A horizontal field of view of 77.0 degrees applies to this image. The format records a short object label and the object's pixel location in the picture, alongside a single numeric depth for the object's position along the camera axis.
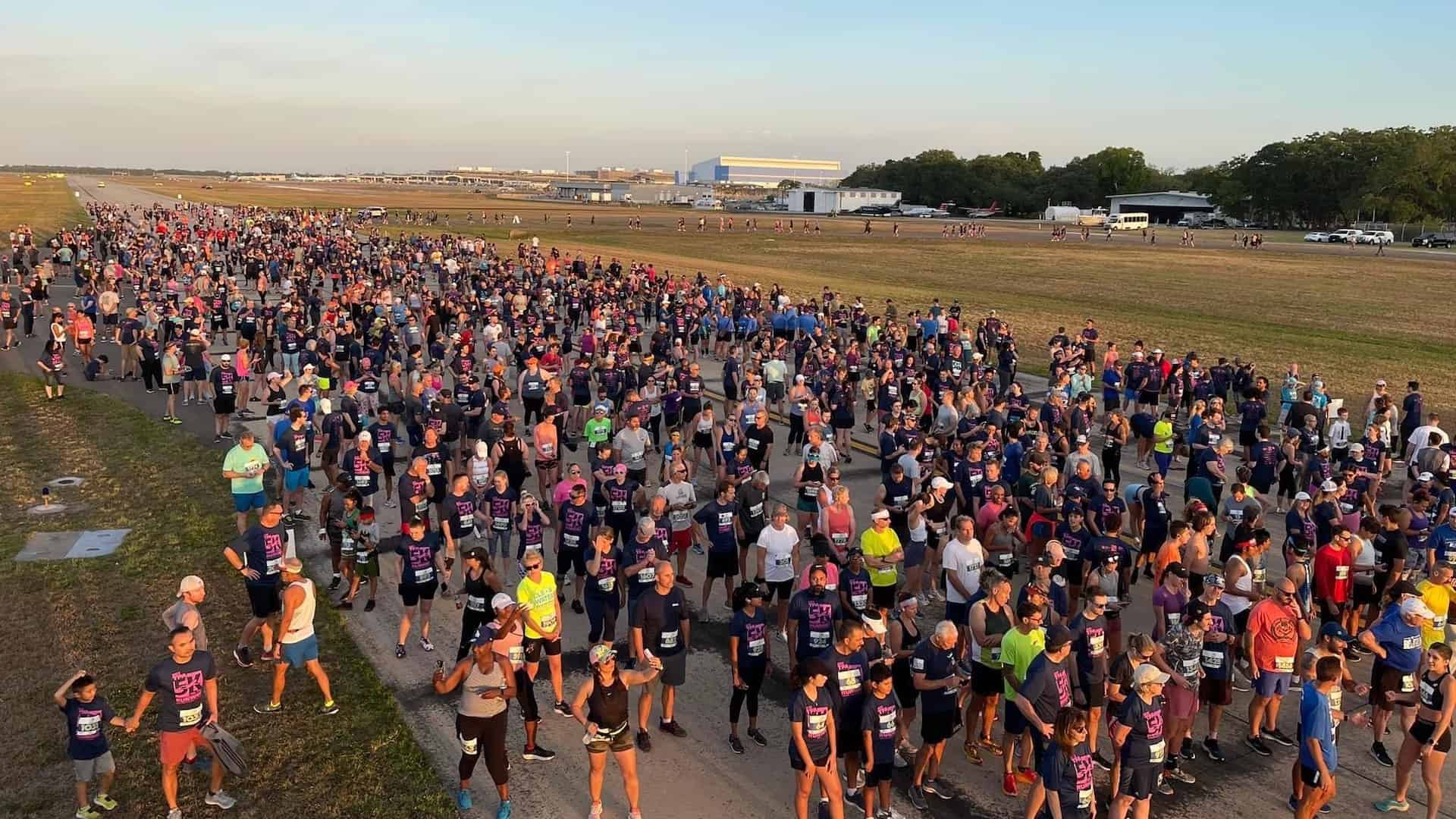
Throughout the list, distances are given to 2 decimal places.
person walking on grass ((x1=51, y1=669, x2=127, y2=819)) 6.50
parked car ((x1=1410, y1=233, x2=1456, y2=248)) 73.56
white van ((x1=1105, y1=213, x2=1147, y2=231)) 93.62
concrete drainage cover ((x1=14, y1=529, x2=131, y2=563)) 11.80
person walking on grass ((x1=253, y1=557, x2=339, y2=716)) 7.96
